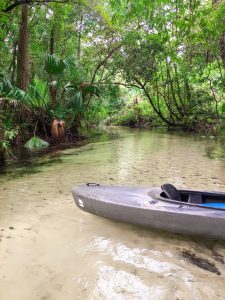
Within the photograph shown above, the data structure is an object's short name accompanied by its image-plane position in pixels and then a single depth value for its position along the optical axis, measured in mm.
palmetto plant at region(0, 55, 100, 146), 9352
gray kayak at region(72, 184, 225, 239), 2920
